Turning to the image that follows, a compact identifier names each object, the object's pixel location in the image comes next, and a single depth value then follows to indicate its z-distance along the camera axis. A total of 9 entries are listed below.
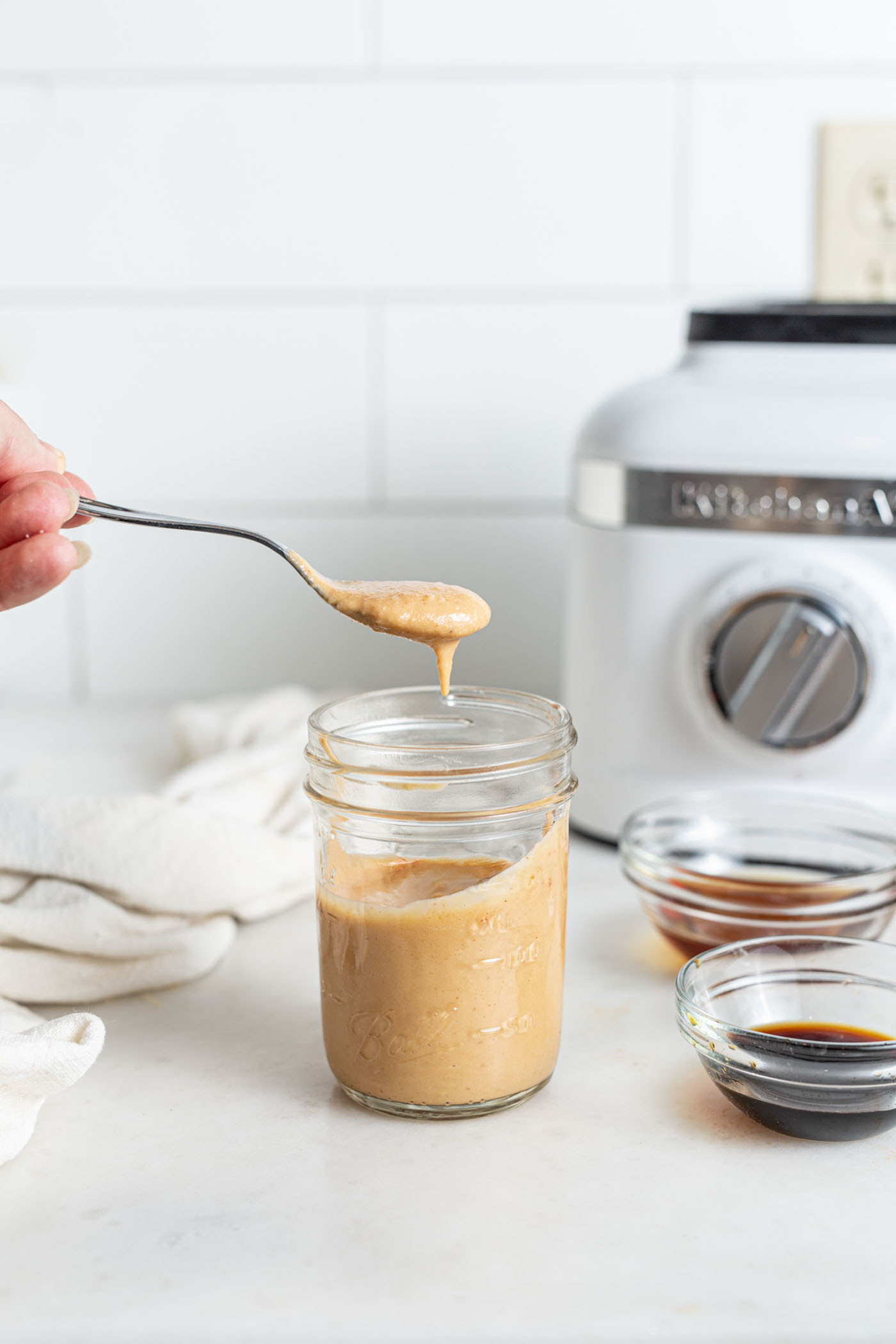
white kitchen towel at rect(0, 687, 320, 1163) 0.64
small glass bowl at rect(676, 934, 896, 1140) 0.50
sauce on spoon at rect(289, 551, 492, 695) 0.55
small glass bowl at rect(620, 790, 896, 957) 0.67
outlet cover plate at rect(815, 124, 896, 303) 1.06
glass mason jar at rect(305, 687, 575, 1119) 0.53
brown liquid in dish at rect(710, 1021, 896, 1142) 0.50
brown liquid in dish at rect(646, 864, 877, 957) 0.67
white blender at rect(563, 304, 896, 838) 0.78
